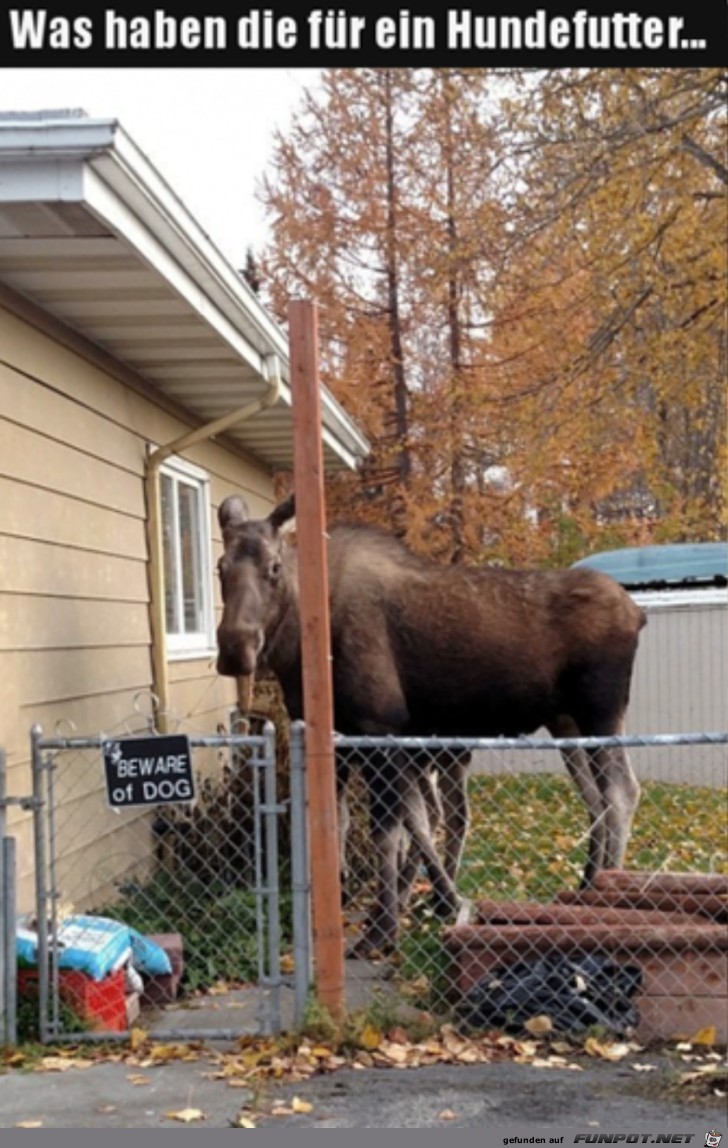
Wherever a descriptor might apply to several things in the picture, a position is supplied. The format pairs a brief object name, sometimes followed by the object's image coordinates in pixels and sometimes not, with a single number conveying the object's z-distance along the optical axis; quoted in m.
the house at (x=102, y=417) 6.75
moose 8.85
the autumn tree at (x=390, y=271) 20.08
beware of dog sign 6.80
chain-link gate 6.68
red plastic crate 6.73
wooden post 6.59
